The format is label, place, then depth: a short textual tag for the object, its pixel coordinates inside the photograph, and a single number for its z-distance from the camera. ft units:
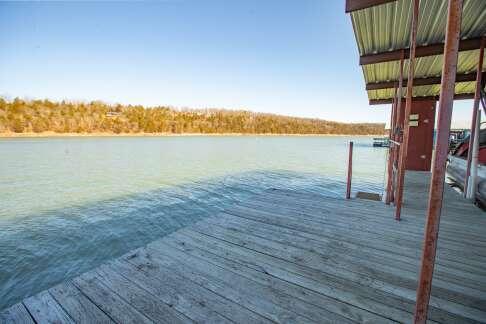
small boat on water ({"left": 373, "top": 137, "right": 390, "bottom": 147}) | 133.27
